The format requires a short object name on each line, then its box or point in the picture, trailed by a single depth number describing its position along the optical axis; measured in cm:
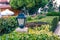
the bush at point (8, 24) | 1212
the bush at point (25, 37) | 488
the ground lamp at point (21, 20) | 726
